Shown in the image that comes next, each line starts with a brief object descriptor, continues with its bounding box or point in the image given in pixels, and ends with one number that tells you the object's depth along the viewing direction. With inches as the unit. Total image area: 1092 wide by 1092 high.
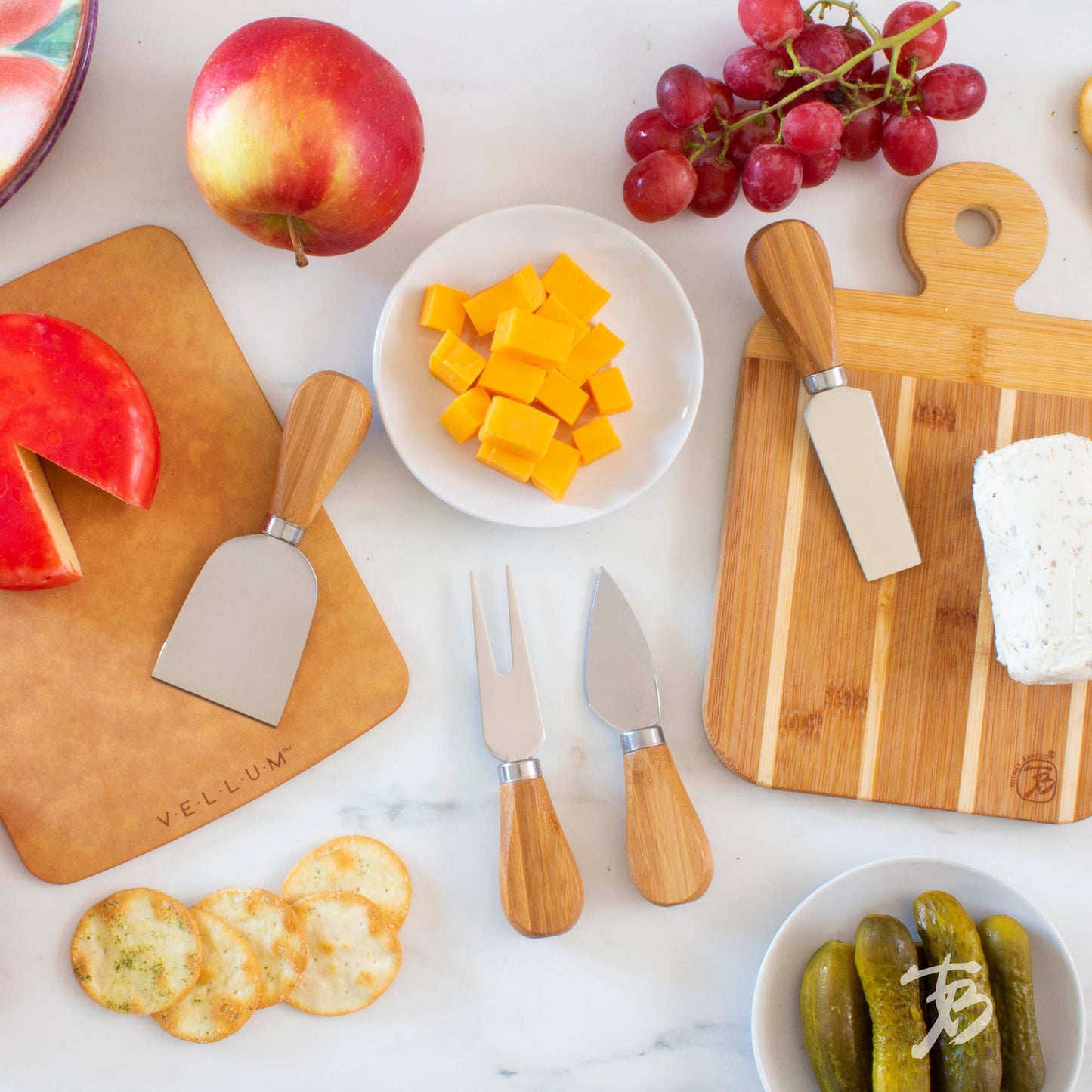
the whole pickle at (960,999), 24.3
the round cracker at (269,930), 25.0
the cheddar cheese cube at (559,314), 25.5
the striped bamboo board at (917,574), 26.2
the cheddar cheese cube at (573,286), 25.6
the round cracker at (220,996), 24.8
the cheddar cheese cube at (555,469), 25.4
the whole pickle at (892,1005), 24.1
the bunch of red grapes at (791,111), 25.0
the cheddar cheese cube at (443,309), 25.2
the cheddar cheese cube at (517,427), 24.9
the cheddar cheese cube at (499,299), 25.2
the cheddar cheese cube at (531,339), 24.8
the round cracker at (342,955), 25.2
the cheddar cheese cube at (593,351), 25.6
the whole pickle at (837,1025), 24.5
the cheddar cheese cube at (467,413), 25.2
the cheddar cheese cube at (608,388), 25.6
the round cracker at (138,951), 24.8
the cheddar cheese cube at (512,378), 25.2
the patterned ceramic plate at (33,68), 24.3
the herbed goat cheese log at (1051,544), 24.5
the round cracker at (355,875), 25.5
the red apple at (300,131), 23.4
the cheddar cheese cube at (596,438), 25.5
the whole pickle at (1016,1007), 24.7
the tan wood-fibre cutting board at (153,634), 25.0
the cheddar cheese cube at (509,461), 25.2
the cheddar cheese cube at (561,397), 25.3
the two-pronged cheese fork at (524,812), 25.3
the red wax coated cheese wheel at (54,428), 23.7
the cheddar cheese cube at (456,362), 25.1
